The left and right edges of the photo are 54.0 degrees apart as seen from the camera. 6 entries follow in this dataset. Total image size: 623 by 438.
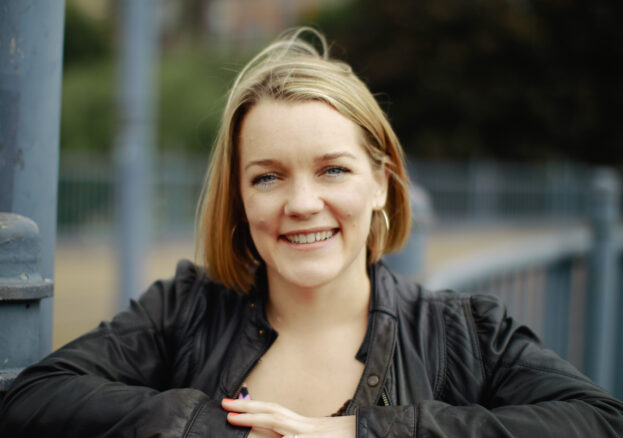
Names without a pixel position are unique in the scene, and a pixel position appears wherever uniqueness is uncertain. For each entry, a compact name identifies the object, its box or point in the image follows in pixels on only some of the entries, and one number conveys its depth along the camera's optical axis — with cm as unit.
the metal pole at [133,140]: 397
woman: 147
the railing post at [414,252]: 282
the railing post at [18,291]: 140
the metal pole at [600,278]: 343
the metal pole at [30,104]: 147
